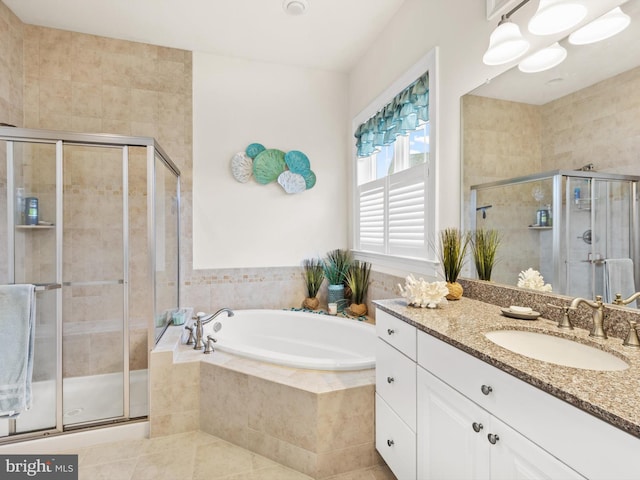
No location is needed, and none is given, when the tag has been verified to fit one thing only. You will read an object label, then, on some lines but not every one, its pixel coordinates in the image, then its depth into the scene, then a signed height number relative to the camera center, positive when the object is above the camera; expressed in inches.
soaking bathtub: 101.3 -31.6
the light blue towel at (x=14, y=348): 67.4 -22.9
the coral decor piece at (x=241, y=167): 117.3 +26.7
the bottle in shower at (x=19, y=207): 77.0 +8.0
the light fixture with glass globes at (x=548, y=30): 44.7 +32.3
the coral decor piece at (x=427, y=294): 57.9 -10.2
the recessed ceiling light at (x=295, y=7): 87.6 +64.7
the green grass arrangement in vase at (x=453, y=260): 64.7 -4.5
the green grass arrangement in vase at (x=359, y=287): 112.8 -17.2
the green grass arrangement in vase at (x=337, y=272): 119.2 -12.7
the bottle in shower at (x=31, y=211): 78.0 +7.1
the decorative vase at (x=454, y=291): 64.4 -10.7
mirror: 42.4 +13.5
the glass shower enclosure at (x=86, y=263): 74.2 -5.8
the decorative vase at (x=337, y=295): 118.6 -21.0
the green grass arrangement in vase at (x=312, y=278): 122.3 -15.3
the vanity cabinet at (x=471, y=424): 25.6 -20.1
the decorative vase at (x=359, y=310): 112.5 -25.0
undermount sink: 37.3 -14.6
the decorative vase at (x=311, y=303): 120.9 -24.4
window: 82.7 +17.0
